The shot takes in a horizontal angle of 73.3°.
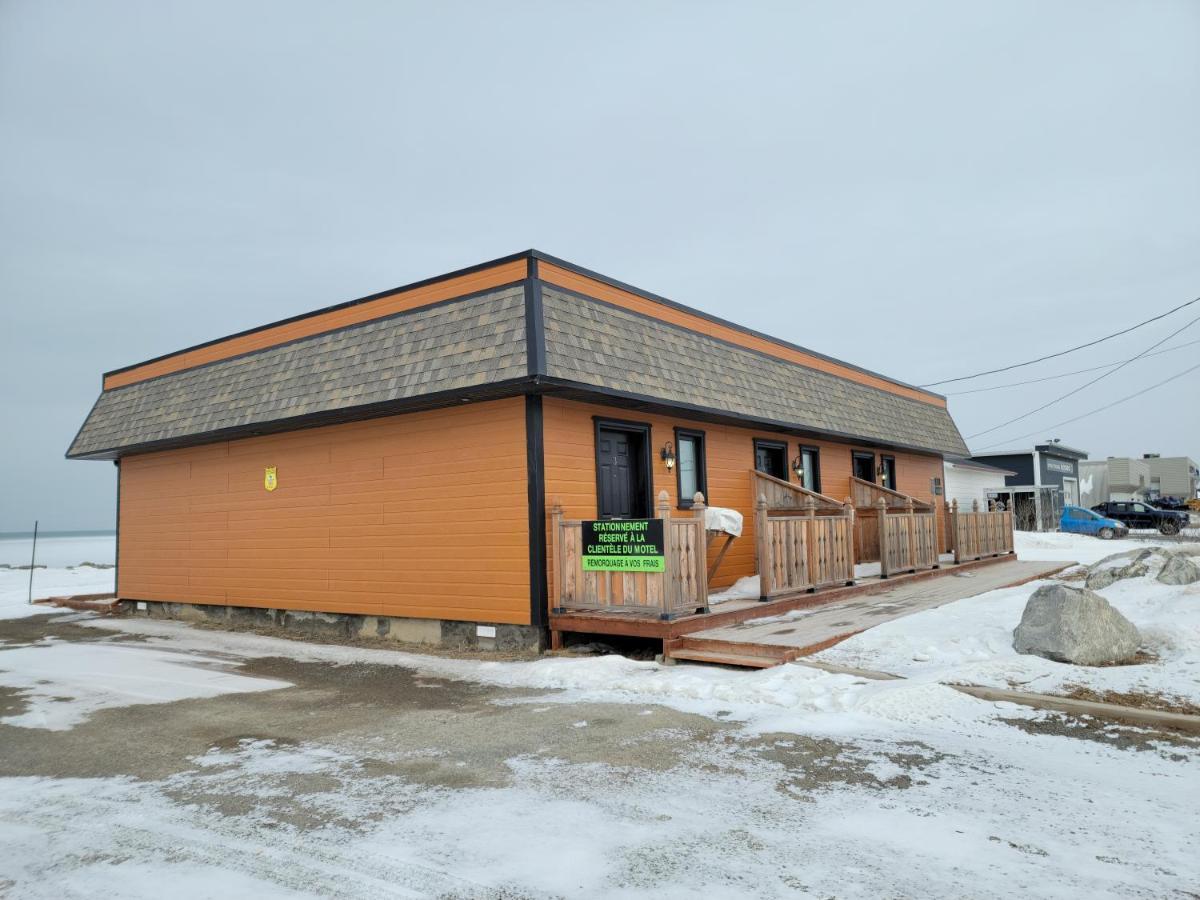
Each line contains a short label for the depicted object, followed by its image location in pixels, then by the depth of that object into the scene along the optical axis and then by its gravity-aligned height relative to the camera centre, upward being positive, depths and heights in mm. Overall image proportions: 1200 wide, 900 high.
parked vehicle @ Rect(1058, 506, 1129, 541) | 30547 -250
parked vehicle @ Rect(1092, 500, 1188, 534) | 31875 +35
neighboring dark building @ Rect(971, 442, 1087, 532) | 36031 +1773
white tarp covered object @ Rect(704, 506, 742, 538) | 11398 +74
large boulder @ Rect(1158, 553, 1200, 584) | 9492 -661
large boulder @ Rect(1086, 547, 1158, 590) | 10468 -706
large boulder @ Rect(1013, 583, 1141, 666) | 7234 -1032
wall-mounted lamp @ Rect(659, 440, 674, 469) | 12219 +1100
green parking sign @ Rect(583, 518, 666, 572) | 9141 -211
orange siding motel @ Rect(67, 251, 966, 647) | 10219 +1404
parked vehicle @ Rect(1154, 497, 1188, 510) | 41188 +668
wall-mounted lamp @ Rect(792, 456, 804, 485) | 15730 +1111
